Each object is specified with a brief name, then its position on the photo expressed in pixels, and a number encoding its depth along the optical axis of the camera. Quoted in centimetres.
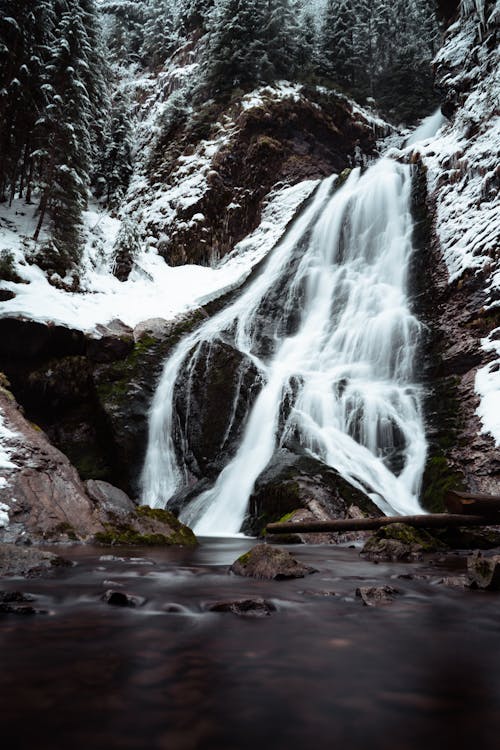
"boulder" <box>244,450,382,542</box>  826
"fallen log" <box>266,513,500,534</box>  571
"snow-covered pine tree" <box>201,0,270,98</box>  2937
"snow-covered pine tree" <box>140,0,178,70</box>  3900
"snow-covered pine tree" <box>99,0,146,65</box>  4169
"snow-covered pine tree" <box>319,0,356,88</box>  3347
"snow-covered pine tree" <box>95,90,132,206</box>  3030
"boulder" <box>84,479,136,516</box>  779
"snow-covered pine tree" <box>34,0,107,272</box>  1708
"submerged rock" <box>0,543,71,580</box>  408
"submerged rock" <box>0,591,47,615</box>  288
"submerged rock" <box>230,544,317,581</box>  435
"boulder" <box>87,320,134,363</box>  1427
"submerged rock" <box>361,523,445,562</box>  553
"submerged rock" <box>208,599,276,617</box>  310
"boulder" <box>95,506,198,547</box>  705
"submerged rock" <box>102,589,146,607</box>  322
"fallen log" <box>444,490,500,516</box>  536
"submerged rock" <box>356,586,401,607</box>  336
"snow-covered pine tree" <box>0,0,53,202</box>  1666
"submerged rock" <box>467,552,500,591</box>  371
